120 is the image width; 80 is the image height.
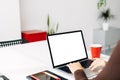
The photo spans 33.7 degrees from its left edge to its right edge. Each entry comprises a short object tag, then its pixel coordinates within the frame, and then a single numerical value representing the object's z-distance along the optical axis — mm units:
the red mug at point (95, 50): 1650
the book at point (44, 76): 1235
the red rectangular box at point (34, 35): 3449
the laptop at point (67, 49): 1420
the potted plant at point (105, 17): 4766
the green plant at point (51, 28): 3958
